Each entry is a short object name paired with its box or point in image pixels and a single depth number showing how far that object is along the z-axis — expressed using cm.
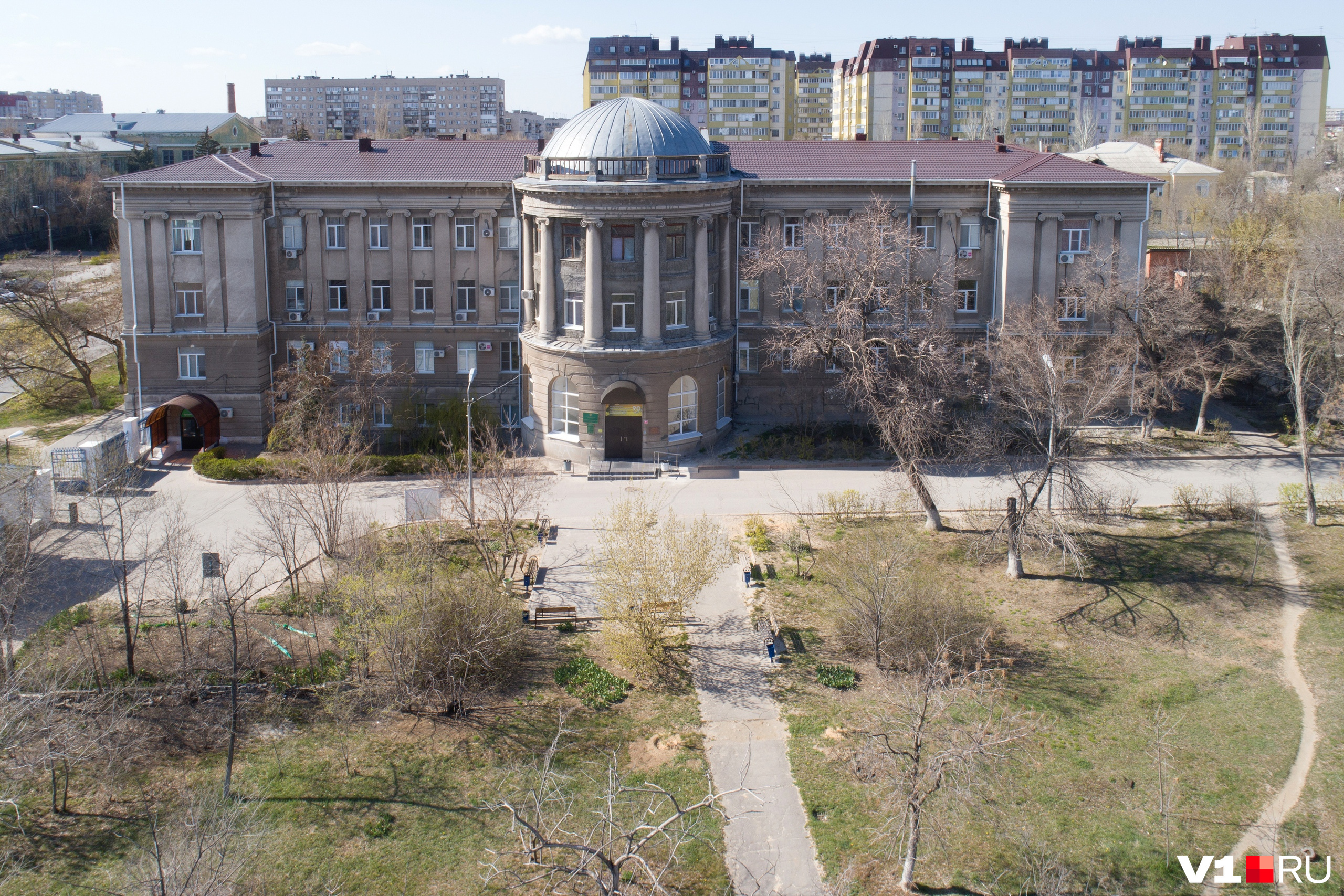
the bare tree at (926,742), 2114
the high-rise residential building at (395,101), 18700
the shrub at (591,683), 2891
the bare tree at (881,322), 3894
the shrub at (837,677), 2942
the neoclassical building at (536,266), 4638
